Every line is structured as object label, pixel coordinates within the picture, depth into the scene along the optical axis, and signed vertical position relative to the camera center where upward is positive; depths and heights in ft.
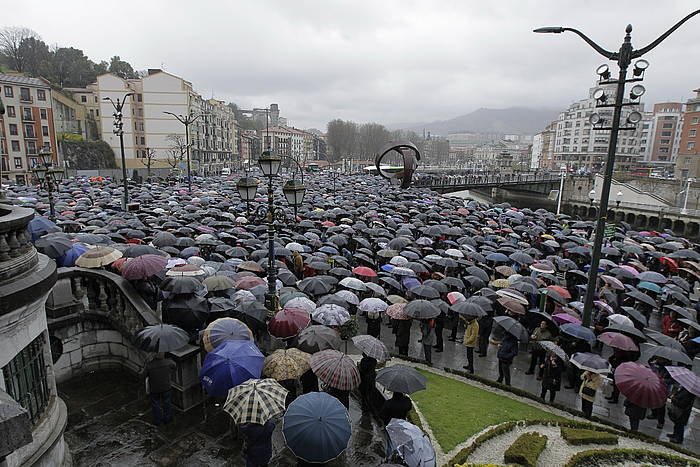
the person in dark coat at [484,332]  37.37 -14.76
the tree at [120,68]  304.75 +57.85
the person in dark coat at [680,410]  26.45 -15.01
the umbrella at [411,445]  18.18 -12.07
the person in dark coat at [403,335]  36.09 -14.73
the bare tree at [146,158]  234.46 -3.95
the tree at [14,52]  258.37 +56.24
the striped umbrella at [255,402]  18.80 -10.86
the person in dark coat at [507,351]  31.58 -13.76
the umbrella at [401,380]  22.12 -11.38
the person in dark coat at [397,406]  23.08 -13.09
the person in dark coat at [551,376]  29.68 -14.86
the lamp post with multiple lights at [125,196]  66.73 -6.91
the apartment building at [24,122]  182.39 +11.20
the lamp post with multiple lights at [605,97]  28.25 +4.40
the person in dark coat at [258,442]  19.60 -12.97
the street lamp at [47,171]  54.54 -2.96
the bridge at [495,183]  195.00 -11.62
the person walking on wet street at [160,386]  23.61 -12.61
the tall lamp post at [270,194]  30.94 -2.97
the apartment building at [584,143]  378.94 +15.75
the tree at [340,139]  392.68 +14.60
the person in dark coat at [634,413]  26.97 -15.41
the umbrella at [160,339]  22.99 -9.92
